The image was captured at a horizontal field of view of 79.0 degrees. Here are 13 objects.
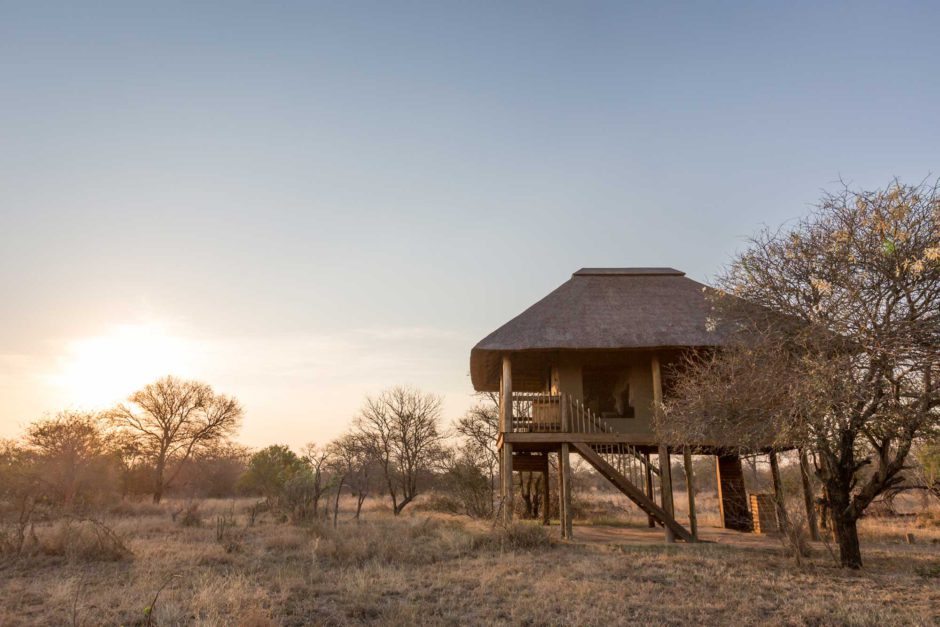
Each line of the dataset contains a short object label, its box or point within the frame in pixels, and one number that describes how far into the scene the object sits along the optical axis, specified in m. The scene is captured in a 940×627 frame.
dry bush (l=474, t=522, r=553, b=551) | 11.42
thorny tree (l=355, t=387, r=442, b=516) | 28.70
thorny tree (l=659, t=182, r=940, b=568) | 8.03
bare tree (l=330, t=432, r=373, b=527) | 26.40
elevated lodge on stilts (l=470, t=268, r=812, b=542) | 13.08
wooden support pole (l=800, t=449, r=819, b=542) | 13.51
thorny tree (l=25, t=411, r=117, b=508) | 22.19
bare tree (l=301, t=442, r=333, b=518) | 14.82
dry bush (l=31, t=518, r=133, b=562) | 10.33
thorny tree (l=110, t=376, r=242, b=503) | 30.46
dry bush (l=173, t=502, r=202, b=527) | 15.98
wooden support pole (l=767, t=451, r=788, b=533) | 10.24
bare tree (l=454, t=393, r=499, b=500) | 26.23
